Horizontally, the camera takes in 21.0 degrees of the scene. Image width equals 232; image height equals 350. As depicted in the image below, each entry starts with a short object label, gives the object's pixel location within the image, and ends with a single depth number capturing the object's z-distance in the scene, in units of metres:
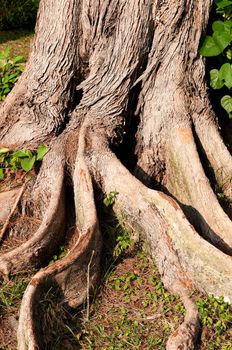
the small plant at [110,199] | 5.16
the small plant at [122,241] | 5.07
